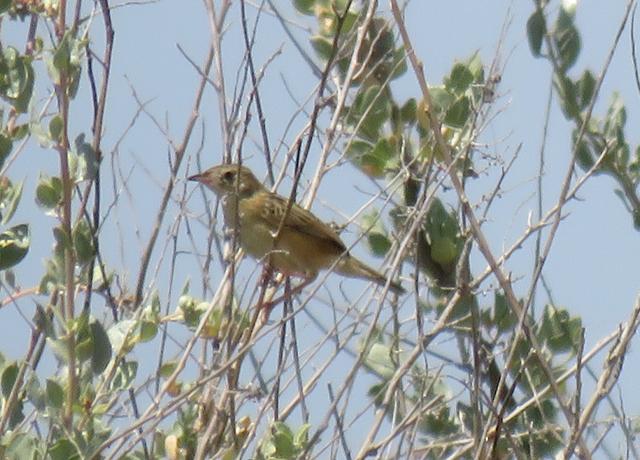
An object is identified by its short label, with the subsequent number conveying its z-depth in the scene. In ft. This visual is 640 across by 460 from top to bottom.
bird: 36.55
